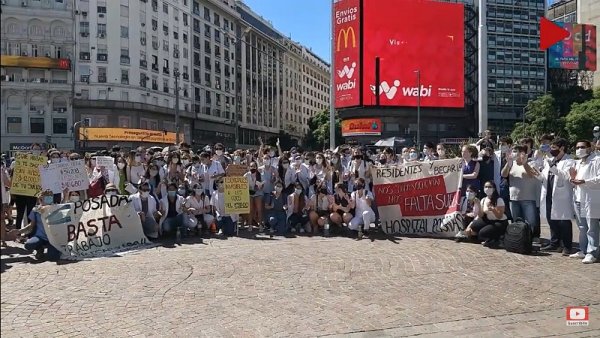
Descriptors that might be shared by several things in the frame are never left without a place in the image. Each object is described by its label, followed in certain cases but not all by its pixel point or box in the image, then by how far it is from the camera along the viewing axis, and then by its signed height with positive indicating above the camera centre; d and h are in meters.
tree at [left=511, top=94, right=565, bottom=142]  57.88 +4.71
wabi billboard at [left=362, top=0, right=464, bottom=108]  62.78 +13.78
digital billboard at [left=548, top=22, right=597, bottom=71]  78.54 +17.05
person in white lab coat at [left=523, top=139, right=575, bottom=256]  8.94 -0.59
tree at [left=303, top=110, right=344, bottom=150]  80.31 +4.86
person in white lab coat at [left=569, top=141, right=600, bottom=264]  8.25 -0.56
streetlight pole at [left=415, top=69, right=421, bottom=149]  58.88 +10.07
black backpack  9.03 -1.37
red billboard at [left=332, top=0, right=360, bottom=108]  63.53 +14.26
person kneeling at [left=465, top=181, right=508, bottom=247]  9.72 -1.13
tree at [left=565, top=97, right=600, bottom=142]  56.56 +4.35
